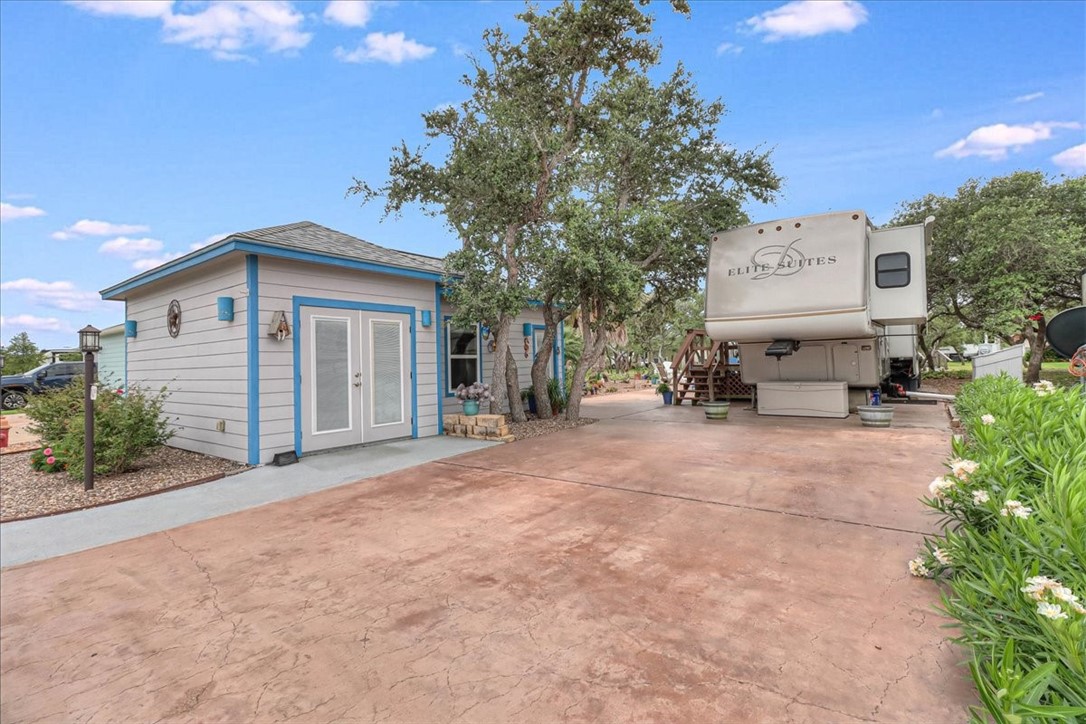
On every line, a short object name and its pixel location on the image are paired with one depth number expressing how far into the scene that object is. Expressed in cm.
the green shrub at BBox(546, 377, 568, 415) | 1005
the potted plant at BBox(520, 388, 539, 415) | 996
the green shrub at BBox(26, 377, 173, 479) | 511
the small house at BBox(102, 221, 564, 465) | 570
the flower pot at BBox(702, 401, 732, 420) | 873
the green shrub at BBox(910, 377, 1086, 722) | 107
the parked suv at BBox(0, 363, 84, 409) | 1454
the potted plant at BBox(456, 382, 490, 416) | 794
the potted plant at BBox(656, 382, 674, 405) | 1189
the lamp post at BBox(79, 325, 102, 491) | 470
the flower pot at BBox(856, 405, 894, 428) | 751
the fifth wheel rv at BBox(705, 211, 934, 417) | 728
